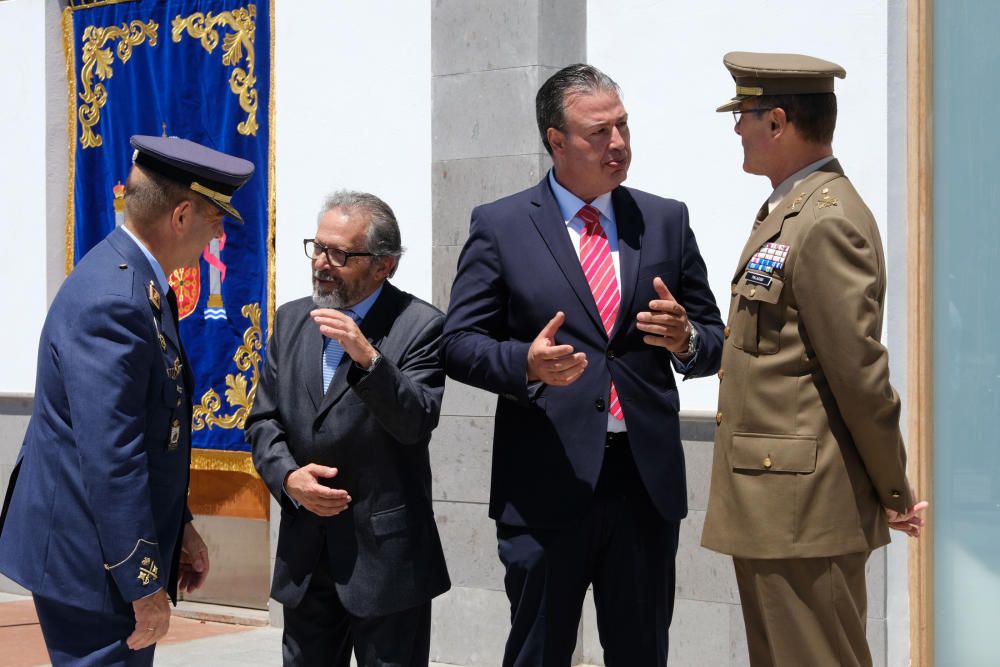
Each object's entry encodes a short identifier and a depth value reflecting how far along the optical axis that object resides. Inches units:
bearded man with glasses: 153.9
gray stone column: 242.5
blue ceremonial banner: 288.2
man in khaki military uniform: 130.0
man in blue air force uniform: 127.0
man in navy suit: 146.9
